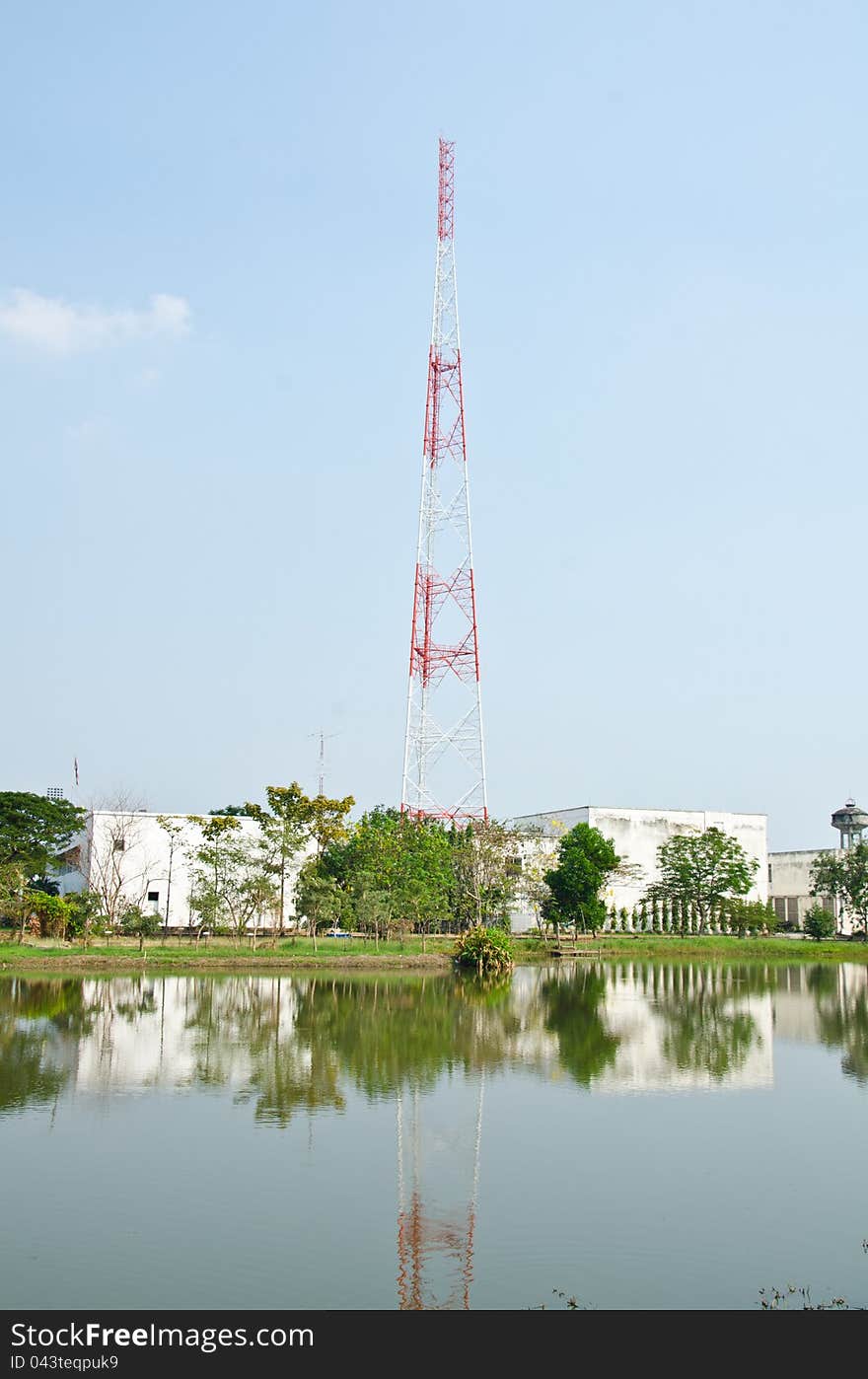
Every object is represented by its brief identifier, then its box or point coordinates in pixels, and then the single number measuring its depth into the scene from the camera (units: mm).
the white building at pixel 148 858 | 47750
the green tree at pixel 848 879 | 59688
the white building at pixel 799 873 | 70562
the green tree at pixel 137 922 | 38031
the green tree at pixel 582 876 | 50750
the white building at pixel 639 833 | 62062
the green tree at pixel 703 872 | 56344
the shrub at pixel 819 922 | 58531
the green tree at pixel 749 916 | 57156
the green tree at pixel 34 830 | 43812
